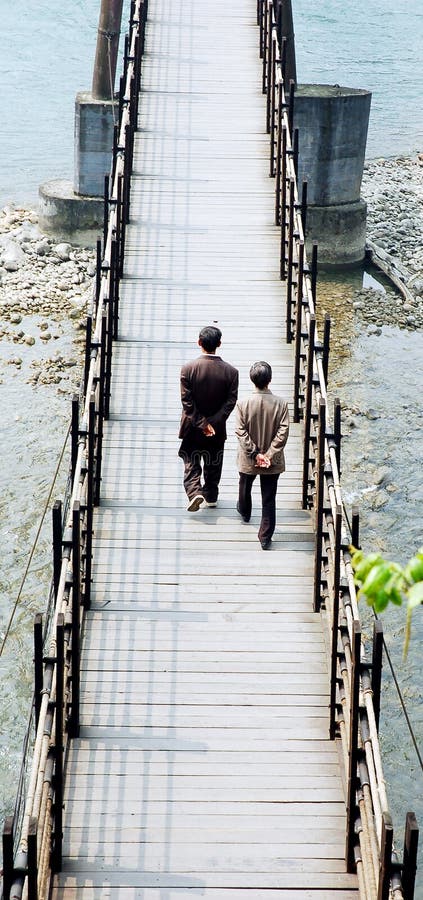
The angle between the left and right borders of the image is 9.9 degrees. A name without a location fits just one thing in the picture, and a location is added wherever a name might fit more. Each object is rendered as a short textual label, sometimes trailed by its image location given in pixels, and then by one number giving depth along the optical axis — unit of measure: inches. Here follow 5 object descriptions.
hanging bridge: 404.5
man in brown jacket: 564.3
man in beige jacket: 540.6
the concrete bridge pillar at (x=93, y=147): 1508.6
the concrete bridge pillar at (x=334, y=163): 1516.6
